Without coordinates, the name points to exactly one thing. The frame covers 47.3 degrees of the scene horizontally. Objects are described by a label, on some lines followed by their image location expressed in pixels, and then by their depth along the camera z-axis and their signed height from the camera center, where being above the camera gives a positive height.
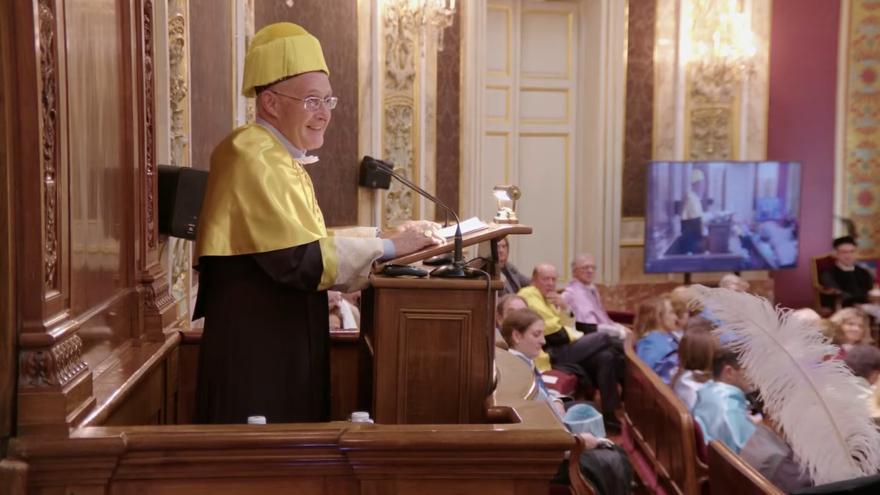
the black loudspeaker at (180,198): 3.30 -0.11
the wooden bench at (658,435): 4.06 -1.21
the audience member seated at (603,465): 4.22 -1.24
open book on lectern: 2.61 -0.18
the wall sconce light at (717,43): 9.98 +1.27
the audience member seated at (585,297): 7.80 -1.01
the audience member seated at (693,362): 4.69 -0.90
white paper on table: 2.73 -0.16
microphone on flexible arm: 2.54 -0.26
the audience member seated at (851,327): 6.38 -0.99
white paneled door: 9.81 +0.53
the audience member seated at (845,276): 9.98 -1.03
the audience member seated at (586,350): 6.85 -1.24
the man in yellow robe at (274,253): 2.50 -0.21
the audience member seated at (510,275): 7.46 -0.83
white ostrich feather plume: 2.28 -0.50
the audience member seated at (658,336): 5.85 -0.99
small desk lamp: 3.06 -0.10
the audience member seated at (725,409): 4.37 -1.05
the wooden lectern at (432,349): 2.52 -0.45
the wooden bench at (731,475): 2.86 -0.91
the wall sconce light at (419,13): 8.30 +1.29
